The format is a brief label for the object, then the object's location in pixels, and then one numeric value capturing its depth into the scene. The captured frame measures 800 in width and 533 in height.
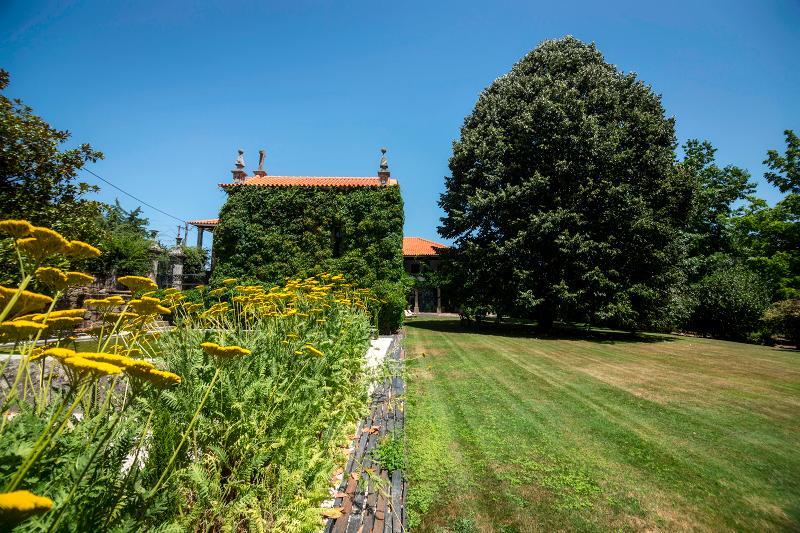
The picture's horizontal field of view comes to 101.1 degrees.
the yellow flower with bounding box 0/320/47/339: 1.45
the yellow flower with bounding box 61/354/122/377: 1.13
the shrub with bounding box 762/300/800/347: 15.24
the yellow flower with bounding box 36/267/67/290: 1.78
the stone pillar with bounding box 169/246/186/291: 18.58
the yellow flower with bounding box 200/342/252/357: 1.78
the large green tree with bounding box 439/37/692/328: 13.81
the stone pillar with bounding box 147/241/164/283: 20.09
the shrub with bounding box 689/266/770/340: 17.91
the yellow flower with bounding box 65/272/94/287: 1.91
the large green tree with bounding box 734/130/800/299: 20.33
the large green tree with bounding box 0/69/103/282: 7.01
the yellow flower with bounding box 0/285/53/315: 1.60
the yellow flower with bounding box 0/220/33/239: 1.56
